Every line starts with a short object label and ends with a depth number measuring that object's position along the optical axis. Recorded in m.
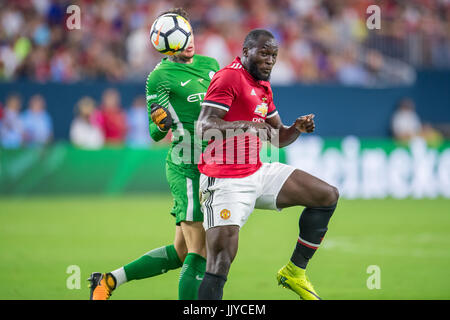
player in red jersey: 11.64
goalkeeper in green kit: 12.72
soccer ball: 13.09
